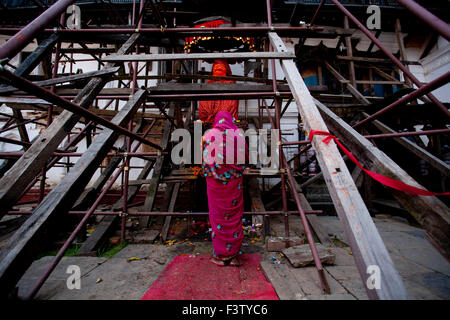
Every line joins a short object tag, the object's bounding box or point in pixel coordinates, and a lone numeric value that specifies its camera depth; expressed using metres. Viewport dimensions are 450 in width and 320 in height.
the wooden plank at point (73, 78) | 1.45
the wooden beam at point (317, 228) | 2.75
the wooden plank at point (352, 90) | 3.98
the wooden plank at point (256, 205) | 3.00
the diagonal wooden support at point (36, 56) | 1.51
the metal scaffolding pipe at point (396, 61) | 1.68
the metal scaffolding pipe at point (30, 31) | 1.12
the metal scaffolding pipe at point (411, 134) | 1.98
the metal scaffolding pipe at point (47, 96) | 0.96
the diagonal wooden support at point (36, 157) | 1.10
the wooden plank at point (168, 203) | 3.02
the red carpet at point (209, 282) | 1.67
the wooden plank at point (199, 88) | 2.35
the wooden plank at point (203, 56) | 1.80
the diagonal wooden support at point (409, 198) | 1.07
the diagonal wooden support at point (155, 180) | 3.31
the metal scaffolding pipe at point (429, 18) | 1.09
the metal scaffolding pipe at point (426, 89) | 1.16
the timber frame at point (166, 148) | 0.97
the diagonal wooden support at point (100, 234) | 2.47
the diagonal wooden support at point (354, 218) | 0.78
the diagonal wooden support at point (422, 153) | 2.50
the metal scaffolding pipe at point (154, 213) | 2.48
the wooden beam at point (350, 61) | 4.70
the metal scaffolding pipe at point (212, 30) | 2.15
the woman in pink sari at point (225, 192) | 2.27
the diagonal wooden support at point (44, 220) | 0.93
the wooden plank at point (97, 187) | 2.96
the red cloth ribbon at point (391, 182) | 1.08
